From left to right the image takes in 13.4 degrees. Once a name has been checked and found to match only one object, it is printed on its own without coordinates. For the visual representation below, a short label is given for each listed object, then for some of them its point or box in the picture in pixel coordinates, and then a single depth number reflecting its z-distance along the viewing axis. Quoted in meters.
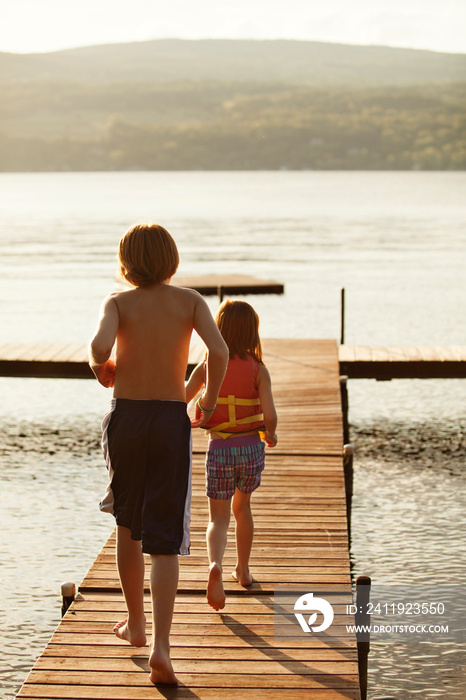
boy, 8.47
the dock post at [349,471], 18.42
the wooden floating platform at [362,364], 26.55
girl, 10.40
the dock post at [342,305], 33.69
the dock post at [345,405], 25.08
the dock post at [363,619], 10.82
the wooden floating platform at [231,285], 51.32
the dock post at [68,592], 10.58
